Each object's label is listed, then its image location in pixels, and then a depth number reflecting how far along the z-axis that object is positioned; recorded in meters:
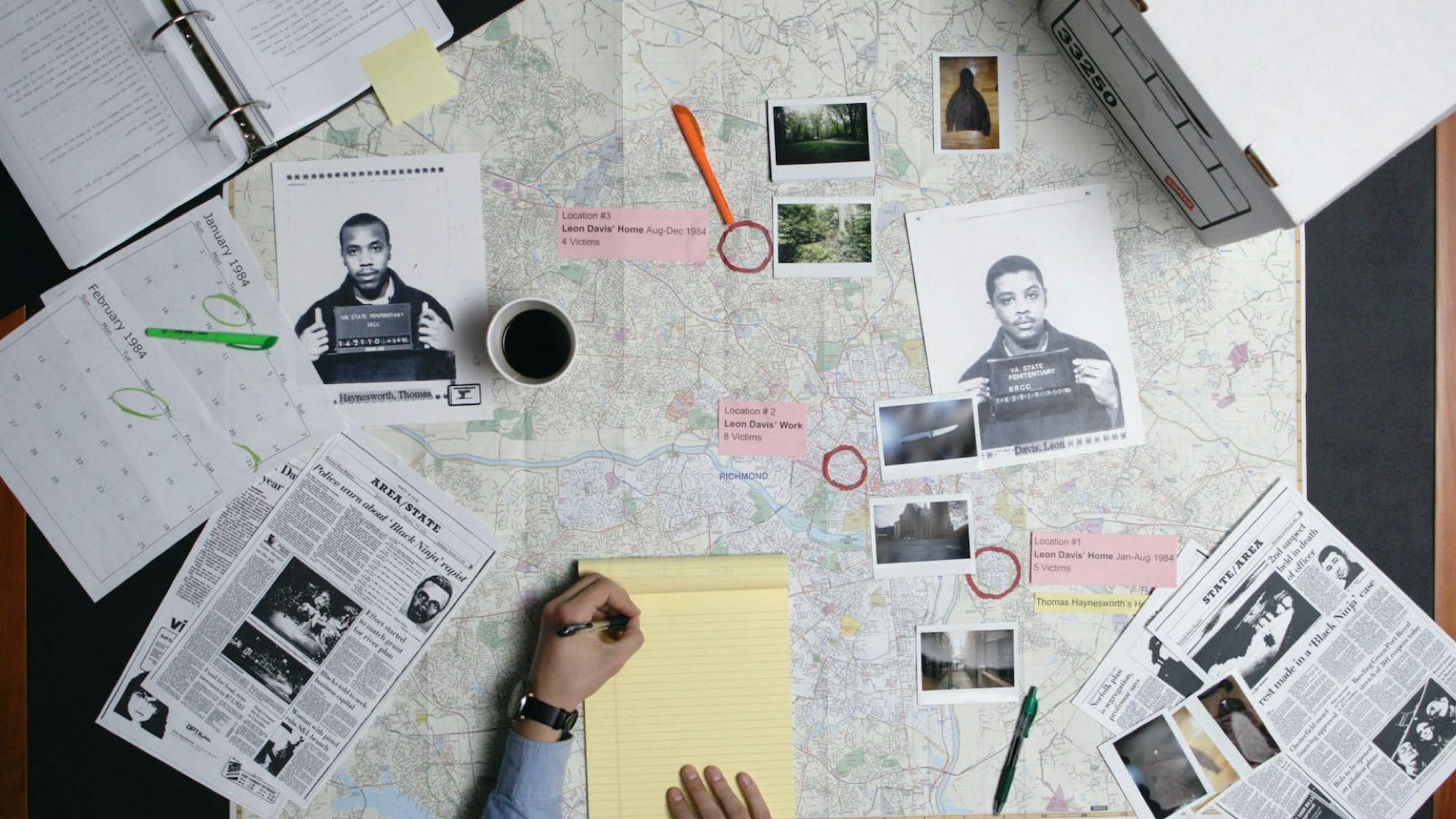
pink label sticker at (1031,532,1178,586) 0.93
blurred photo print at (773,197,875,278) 0.92
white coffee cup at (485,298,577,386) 0.83
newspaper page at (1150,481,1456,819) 0.93
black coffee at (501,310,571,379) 0.85
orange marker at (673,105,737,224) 0.91
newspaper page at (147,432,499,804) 0.91
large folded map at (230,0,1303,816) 0.91
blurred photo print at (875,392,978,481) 0.92
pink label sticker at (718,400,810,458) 0.92
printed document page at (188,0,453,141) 0.91
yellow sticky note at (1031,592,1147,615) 0.93
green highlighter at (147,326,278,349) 0.91
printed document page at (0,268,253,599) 0.92
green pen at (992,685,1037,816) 0.92
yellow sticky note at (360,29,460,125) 0.91
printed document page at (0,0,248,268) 0.91
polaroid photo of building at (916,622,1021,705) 0.92
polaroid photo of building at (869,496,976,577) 0.92
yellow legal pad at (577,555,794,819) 0.90
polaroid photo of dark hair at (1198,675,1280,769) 0.93
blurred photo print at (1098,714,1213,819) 0.92
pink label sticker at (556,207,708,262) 0.91
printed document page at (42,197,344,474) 0.91
